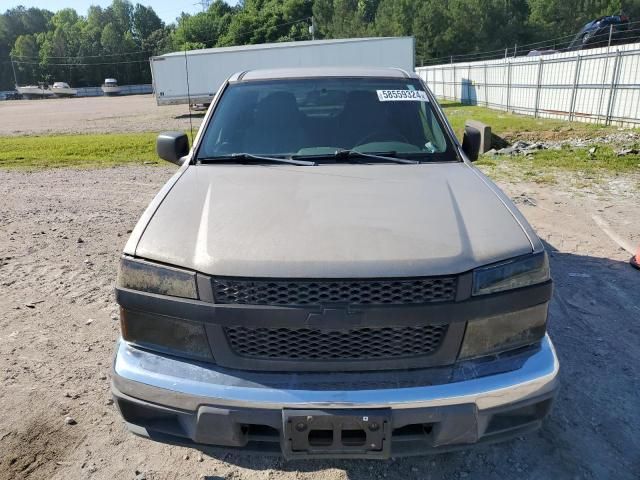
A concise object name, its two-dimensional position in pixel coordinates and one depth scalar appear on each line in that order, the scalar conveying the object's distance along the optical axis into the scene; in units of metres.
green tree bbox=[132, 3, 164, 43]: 113.78
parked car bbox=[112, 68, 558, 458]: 1.95
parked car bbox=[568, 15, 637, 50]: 23.39
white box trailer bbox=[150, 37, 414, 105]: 26.22
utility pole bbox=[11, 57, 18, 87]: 93.79
